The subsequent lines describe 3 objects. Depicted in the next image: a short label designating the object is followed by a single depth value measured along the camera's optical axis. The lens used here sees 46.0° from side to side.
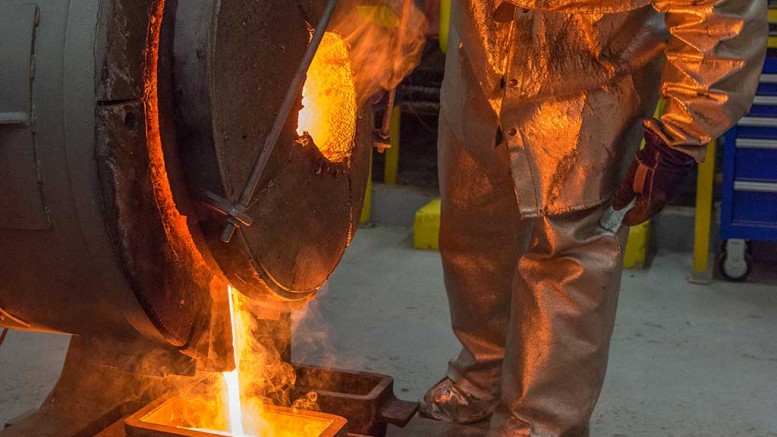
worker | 1.64
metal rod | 1.39
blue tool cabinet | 3.43
